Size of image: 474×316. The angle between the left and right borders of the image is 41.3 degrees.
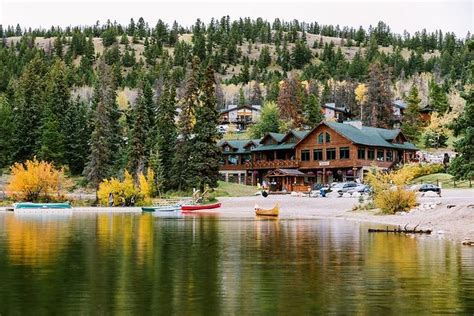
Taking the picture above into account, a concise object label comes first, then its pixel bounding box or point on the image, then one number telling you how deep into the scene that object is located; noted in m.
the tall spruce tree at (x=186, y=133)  75.25
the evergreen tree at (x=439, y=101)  115.94
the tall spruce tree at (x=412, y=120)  107.38
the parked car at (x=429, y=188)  57.91
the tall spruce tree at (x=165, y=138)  77.69
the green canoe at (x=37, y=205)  63.12
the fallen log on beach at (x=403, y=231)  32.38
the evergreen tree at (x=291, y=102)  120.44
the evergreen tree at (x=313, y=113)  116.62
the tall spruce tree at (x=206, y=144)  72.88
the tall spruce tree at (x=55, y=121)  85.25
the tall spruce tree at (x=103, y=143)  81.44
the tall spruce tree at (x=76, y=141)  89.31
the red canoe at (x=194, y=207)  61.78
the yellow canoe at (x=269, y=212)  51.09
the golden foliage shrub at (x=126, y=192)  69.94
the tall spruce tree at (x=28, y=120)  88.81
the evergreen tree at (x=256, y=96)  177.62
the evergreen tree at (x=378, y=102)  110.25
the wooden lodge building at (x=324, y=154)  84.12
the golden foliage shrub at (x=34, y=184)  69.75
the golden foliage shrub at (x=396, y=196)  45.28
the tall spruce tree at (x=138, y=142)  78.12
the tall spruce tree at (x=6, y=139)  89.66
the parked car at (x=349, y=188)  67.25
